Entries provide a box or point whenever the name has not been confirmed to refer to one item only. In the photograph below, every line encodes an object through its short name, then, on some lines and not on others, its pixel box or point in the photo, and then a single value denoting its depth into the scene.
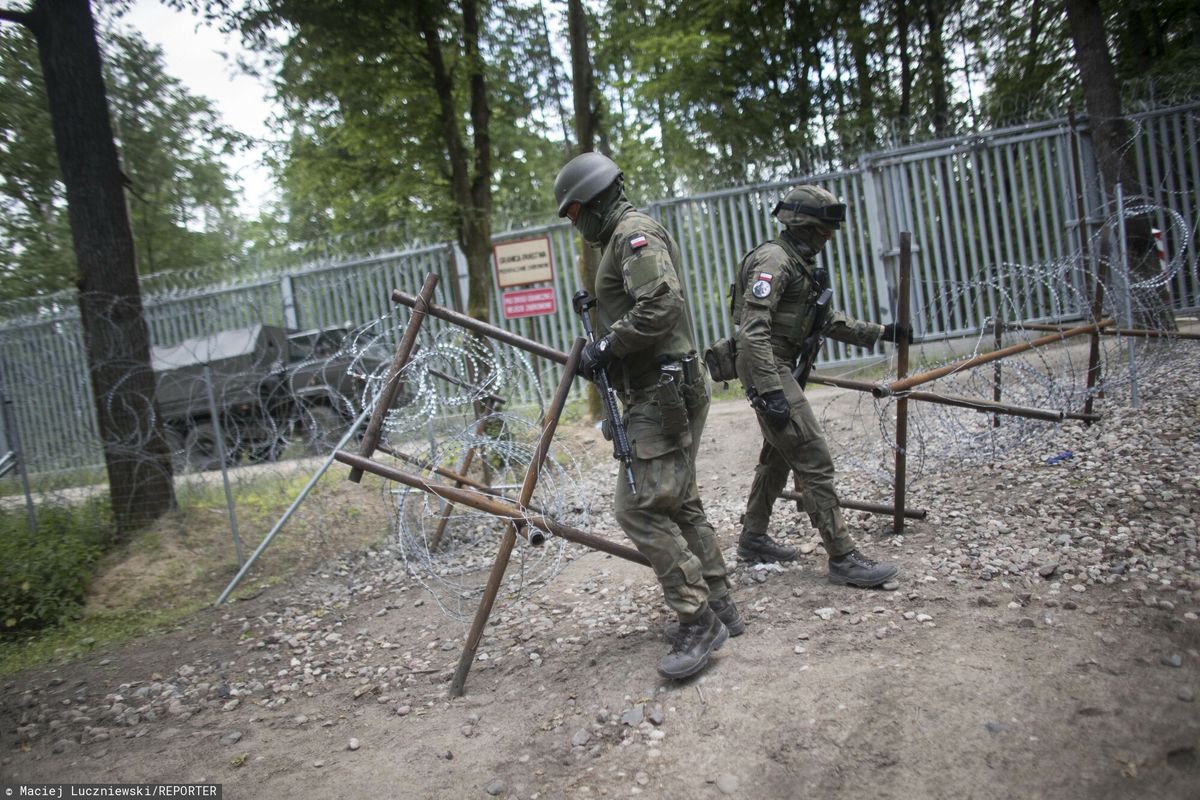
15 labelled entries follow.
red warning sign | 10.64
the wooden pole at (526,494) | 3.46
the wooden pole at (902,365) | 4.14
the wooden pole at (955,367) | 4.18
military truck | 7.97
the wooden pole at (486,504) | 3.37
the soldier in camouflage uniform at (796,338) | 3.83
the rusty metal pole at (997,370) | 5.41
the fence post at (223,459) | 5.68
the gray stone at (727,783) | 2.57
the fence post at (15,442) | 6.17
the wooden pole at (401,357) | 3.54
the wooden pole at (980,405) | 4.26
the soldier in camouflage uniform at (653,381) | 3.29
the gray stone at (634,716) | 3.06
